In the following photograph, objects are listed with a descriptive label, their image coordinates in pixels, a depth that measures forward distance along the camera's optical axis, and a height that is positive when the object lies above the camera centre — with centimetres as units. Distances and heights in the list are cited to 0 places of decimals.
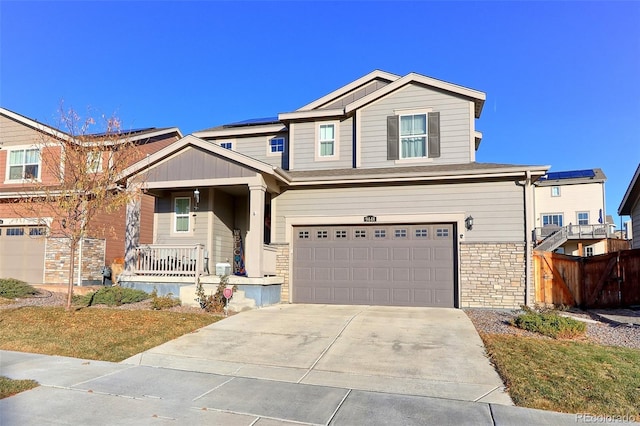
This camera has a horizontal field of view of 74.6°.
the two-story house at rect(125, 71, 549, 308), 1140 +85
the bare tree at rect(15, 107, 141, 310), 964 +135
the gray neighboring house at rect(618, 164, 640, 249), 1435 +140
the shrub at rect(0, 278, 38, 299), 1192 -154
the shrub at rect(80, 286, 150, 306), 1088 -156
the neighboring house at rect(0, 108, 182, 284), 1562 +19
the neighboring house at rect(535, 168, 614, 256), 3048 +230
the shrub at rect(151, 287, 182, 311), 1044 -163
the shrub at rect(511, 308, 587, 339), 765 -156
